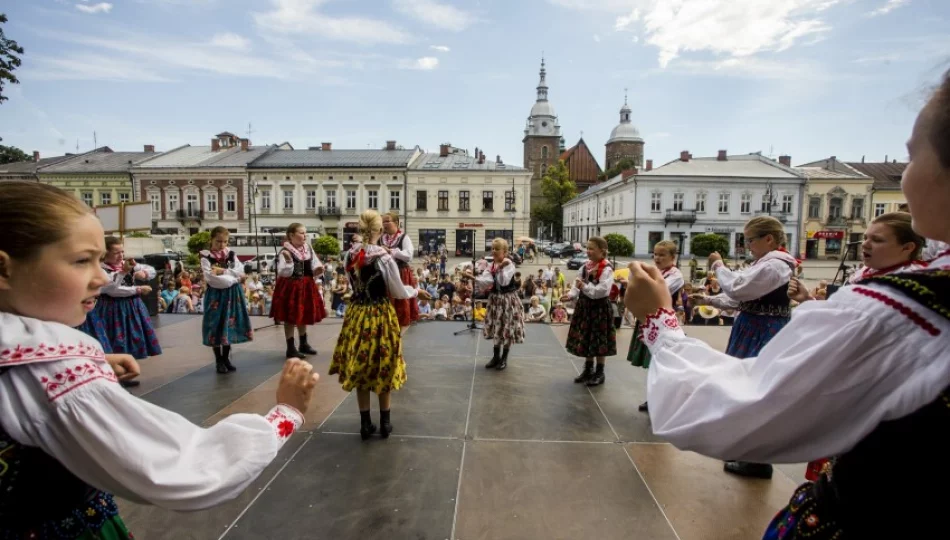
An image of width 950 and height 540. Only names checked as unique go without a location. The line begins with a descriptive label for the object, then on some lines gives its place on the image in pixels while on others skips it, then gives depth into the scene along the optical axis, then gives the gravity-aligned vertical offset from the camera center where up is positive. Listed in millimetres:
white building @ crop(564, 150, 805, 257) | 42344 +2128
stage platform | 2746 -1719
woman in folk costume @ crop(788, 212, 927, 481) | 2730 -97
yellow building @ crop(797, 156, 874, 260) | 42219 +1604
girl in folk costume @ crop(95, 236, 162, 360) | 5191 -986
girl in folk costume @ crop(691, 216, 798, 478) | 3549 -466
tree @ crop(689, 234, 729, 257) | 31656 -1270
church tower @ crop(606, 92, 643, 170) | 75562 +12488
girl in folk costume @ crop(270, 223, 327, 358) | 6508 -940
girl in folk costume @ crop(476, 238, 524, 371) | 6070 -1040
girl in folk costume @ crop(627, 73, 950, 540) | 873 -325
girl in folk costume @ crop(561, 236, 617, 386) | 5391 -1081
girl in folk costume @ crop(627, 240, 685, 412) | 4812 -499
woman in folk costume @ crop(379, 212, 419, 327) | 6741 -406
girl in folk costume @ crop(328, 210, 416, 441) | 3842 -890
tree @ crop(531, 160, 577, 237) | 58656 +3957
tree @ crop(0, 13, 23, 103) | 13602 +4481
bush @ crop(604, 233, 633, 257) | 31438 -1395
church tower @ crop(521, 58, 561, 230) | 70938 +12680
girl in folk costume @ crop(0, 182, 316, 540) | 1006 -426
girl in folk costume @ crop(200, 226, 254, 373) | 5840 -1047
